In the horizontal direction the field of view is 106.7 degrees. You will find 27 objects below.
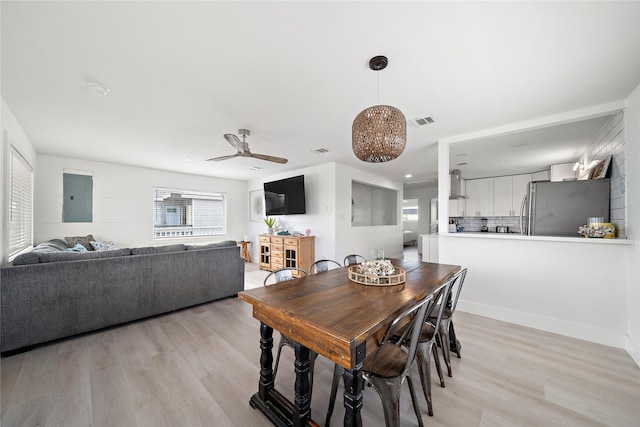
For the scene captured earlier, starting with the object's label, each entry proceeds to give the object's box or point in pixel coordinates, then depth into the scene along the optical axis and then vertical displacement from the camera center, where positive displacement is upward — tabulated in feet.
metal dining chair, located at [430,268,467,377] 6.38 -3.36
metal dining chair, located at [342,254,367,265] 9.85 -1.92
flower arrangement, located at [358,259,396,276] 6.23 -1.47
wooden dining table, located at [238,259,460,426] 3.65 -1.85
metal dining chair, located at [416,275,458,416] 5.20 -3.10
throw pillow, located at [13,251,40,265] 7.63 -1.55
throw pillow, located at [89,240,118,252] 14.62 -2.12
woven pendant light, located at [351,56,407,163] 5.58 +1.98
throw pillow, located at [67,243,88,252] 12.29 -1.96
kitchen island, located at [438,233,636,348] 8.09 -2.56
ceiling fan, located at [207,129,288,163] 9.73 +2.87
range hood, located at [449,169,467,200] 18.06 +2.33
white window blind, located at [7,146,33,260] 9.62 +0.34
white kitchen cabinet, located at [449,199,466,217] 21.27 +0.60
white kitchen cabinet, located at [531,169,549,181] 18.51 +3.09
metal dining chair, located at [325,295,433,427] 4.03 -2.83
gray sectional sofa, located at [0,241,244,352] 7.41 -2.87
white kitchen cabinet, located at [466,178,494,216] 20.70 +1.54
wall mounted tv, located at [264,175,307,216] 17.92 +1.31
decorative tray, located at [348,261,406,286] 6.01 -1.62
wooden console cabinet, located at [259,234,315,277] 17.06 -2.87
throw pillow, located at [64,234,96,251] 14.33 -1.81
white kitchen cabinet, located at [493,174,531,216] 19.34 +1.77
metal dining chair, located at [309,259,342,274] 8.61 -1.96
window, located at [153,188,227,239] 19.38 -0.08
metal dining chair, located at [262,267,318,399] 6.10 -1.88
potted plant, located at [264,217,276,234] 20.62 -0.89
